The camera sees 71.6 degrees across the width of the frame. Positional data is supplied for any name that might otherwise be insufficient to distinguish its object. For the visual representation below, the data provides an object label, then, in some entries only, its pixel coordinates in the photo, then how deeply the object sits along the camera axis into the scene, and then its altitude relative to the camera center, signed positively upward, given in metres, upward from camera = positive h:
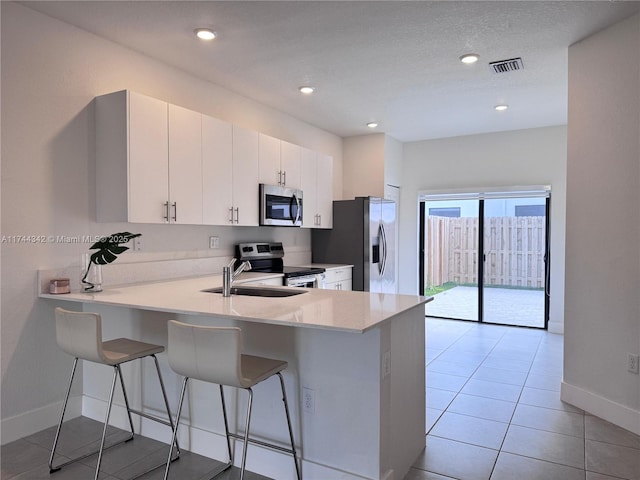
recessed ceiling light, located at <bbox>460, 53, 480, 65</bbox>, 3.36 +1.36
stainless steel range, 4.22 -0.31
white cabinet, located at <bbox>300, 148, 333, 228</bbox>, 4.88 +0.52
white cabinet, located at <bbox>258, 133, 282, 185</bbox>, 4.17 +0.72
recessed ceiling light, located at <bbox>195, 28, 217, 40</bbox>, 2.95 +1.35
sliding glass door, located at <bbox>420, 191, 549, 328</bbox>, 5.92 -0.30
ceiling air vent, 3.46 +1.36
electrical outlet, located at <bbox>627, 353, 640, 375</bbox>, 2.80 -0.81
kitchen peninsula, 2.03 -0.71
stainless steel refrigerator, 5.25 -0.08
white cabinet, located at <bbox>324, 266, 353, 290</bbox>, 4.84 -0.49
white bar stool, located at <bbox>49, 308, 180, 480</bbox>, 2.21 -0.59
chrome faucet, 2.65 -0.27
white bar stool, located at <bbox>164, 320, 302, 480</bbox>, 1.87 -0.55
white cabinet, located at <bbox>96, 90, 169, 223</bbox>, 2.94 +0.52
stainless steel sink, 2.93 -0.40
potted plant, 2.78 -0.15
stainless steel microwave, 4.16 +0.28
